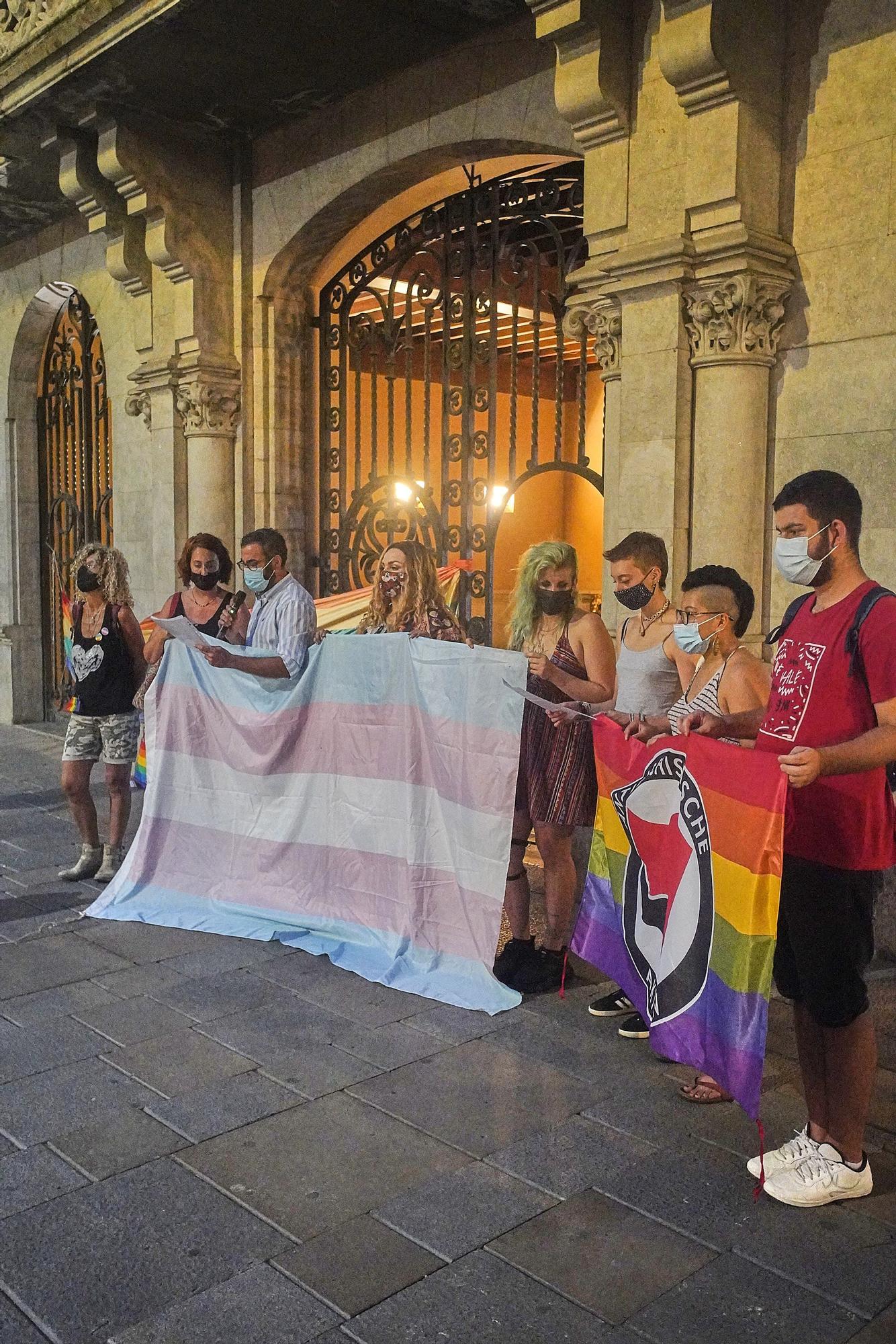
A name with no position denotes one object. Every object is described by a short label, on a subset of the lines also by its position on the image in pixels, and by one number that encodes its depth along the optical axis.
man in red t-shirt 3.18
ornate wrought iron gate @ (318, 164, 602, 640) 7.62
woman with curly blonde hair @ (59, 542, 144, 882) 6.40
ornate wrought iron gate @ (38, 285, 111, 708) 11.86
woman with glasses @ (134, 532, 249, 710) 6.29
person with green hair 4.74
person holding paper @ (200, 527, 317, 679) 5.67
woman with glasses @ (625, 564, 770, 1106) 3.91
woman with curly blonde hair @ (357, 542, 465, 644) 5.29
